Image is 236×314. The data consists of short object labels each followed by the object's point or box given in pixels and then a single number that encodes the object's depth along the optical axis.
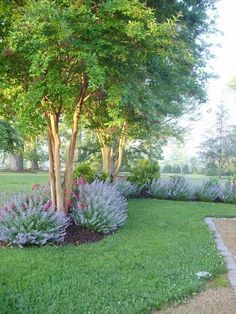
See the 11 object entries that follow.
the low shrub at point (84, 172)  11.96
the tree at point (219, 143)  31.03
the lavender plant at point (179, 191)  13.52
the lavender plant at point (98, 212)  6.95
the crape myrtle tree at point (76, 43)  5.14
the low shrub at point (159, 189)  13.58
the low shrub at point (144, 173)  14.23
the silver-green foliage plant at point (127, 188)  12.71
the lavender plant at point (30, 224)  5.95
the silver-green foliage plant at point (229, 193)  13.27
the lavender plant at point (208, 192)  13.45
